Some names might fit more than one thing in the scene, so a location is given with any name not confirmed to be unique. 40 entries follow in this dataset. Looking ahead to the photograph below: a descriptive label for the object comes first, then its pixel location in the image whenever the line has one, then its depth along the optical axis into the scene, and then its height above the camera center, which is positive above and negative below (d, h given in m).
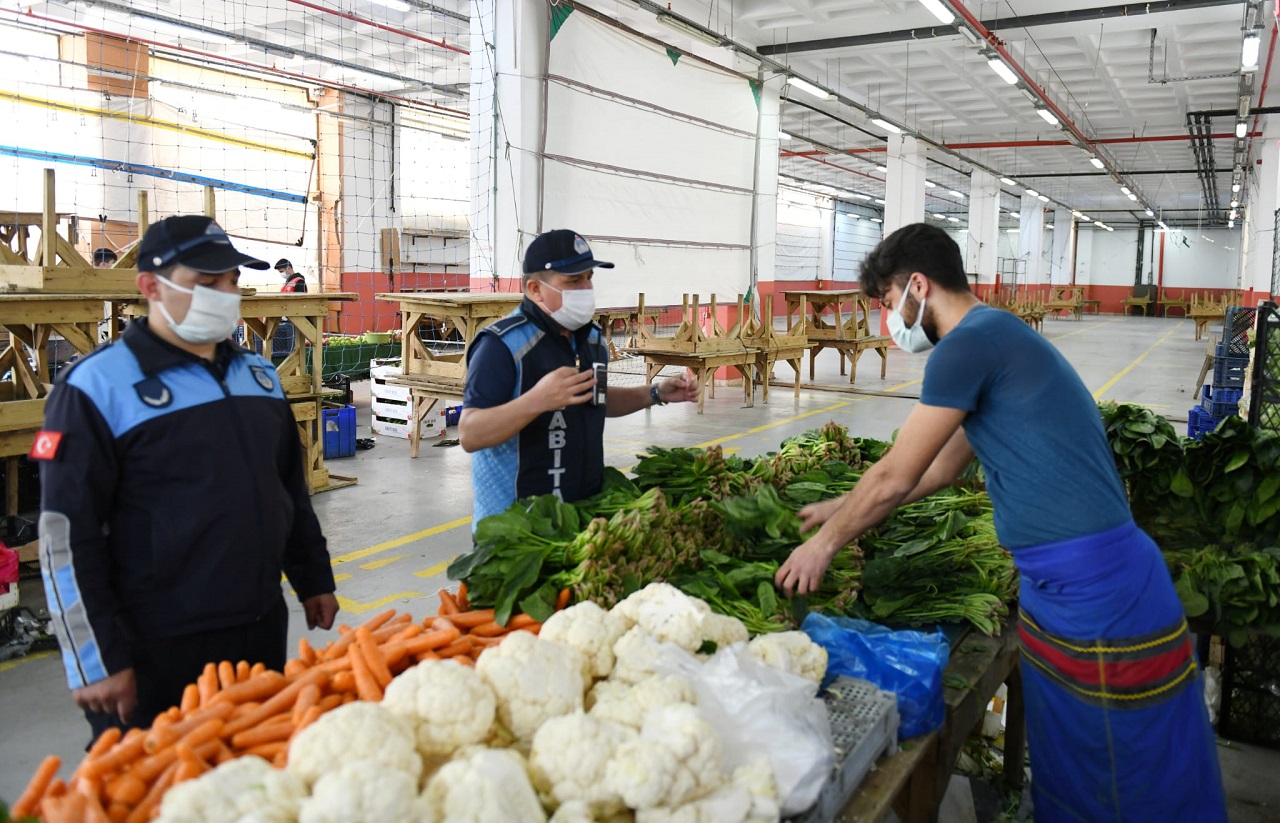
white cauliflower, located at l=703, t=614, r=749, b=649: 2.15 -0.74
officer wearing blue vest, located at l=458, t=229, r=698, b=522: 2.92 -0.25
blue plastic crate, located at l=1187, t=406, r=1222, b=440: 7.84 -0.78
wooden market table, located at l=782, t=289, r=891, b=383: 15.04 -0.10
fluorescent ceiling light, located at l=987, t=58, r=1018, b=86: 13.35 +3.82
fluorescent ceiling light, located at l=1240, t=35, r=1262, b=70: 12.15 +3.85
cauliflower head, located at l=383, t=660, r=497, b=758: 1.66 -0.72
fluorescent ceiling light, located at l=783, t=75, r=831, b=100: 14.70 +3.76
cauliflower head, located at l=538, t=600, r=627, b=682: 2.00 -0.70
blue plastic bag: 2.28 -0.86
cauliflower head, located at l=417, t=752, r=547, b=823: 1.44 -0.77
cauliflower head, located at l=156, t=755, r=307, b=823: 1.38 -0.75
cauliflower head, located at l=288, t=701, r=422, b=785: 1.50 -0.72
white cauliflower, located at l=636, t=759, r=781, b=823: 1.58 -0.85
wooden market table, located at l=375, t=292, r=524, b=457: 8.79 -0.28
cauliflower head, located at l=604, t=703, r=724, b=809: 1.57 -0.77
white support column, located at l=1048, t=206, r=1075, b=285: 41.58 +3.60
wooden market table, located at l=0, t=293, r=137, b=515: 5.50 -0.29
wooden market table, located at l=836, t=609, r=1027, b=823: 1.97 -1.04
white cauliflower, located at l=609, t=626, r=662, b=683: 1.95 -0.73
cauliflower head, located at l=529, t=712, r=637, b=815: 1.60 -0.78
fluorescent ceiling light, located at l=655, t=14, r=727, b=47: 11.21 +3.64
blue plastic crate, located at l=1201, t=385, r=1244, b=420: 7.96 -0.62
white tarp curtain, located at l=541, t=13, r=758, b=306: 11.09 +2.11
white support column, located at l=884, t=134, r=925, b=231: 21.25 +3.35
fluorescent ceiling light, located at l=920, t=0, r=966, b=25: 11.20 +3.90
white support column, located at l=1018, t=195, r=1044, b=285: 36.12 +3.63
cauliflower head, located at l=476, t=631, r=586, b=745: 1.76 -0.72
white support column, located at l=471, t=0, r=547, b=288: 10.24 +2.06
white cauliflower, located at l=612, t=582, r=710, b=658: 2.10 -0.69
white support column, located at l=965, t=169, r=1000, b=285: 27.77 +3.19
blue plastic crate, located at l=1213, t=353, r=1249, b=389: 9.75 -0.44
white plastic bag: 1.71 -0.78
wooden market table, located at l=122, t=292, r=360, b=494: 7.53 -0.50
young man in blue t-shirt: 2.42 -0.61
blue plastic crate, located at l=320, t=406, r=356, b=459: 9.14 -1.22
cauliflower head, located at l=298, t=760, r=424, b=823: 1.37 -0.73
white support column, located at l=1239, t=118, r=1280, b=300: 20.23 +2.76
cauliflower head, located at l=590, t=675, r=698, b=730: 1.76 -0.74
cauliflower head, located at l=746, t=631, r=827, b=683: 2.07 -0.76
